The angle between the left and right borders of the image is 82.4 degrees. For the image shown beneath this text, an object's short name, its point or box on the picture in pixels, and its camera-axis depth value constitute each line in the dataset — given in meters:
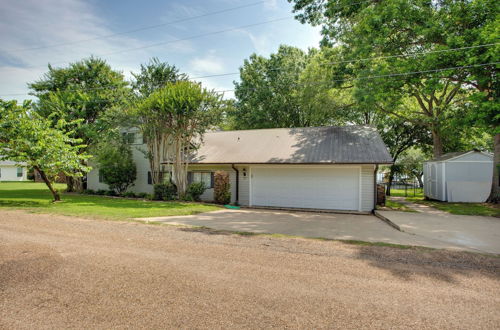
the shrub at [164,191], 16.50
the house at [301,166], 13.48
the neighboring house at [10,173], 40.41
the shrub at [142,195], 18.33
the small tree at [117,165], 18.59
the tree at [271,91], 27.34
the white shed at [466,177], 17.30
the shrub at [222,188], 15.46
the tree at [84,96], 19.98
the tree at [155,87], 17.61
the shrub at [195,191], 16.11
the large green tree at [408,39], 11.99
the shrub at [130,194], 18.56
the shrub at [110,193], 19.65
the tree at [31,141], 12.54
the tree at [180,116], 14.77
